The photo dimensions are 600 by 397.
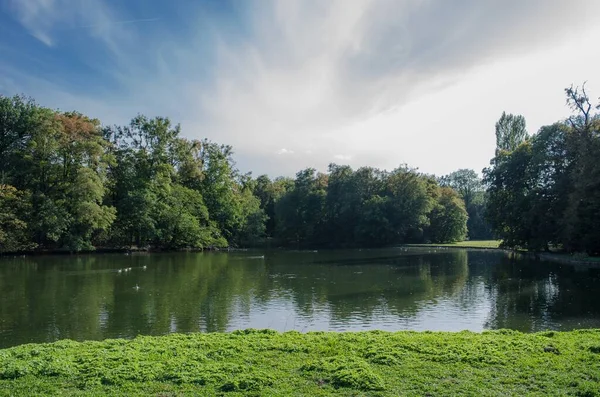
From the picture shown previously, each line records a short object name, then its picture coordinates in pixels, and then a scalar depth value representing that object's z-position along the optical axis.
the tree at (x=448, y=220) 84.12
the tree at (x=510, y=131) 77.75
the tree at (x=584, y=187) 38.96
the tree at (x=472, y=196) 104.25
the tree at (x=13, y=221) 48.25
